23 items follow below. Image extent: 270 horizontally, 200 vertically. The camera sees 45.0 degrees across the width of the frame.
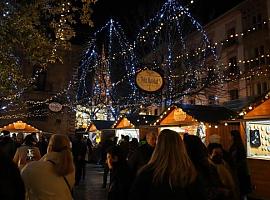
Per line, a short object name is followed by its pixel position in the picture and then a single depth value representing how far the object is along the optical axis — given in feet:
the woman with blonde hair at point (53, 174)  10.53
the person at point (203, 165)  11.05
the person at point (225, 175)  12.52
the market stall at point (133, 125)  58.87
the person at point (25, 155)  18.43
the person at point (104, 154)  39.83
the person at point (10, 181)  7.23
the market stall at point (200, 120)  40.57
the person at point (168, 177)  8.62
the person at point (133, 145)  37.15
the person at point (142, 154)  20.10
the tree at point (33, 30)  25.99
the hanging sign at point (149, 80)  33.04
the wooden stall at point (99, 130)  73.82
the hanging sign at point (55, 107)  90.60
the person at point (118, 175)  15.92
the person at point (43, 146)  42.46
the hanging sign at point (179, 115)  45.40
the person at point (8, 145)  30.73
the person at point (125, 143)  38.42
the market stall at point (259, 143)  31.86
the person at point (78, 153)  40.04
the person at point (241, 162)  22.99
